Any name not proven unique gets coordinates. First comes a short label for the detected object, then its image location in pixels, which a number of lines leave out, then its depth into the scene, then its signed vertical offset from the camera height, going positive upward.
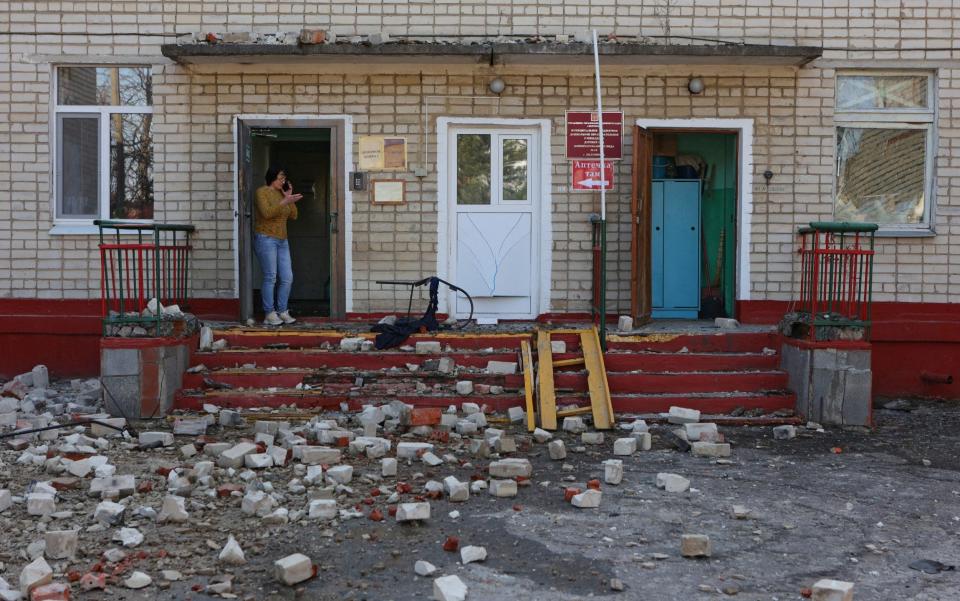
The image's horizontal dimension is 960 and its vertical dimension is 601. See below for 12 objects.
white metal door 10.15 +0.23
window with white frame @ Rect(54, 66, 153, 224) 10.14 +0.99
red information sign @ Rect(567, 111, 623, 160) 9.84 +1.14
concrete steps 8.32 -1.13
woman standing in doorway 9.77 +0.03
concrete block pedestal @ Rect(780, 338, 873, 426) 8.16 -1.11
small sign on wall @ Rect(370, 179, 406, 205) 10.02 +0.52
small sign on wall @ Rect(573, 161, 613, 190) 9.90 +0.72
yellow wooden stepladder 7.92 -1.15
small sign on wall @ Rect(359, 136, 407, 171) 10.02 +0.96
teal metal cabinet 10.71 -0.06
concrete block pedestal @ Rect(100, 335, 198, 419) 8.09 -1.13
